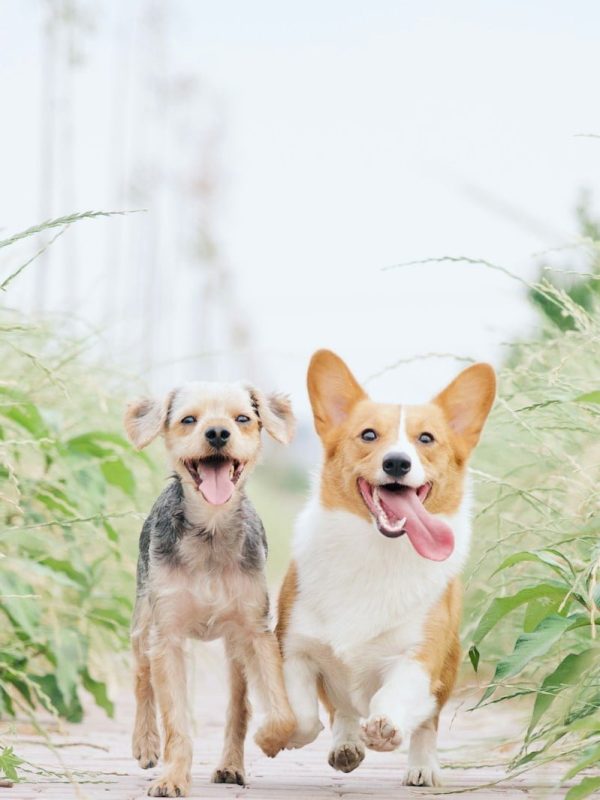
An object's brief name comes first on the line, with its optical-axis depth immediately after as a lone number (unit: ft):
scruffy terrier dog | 25.25
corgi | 25.29
